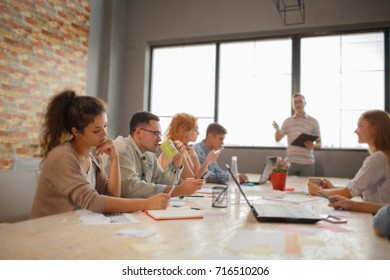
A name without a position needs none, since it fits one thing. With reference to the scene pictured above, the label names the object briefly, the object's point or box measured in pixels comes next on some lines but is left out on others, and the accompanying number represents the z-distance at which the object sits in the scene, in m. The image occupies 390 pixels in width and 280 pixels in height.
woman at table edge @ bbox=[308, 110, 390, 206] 1.69
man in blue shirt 3.10
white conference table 0.79
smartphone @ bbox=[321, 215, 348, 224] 1.20
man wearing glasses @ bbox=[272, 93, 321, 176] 4.00
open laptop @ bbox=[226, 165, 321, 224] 1.18
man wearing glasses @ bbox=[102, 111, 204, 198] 1.67
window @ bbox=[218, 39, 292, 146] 4.81
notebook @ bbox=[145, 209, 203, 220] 1.17
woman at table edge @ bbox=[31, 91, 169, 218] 1.26
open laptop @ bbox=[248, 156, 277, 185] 2.57
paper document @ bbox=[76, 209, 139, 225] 1.08
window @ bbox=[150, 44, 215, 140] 5.21
